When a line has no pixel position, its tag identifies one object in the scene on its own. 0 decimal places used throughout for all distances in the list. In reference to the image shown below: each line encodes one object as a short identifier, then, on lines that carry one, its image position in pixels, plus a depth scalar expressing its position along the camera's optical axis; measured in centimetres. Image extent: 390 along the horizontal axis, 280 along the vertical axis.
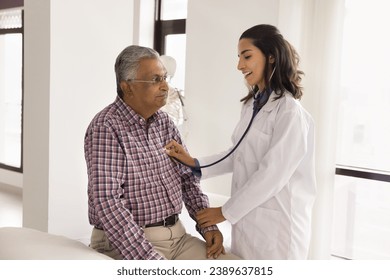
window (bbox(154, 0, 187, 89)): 490
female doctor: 173
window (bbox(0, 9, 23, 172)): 638
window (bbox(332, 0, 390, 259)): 334
